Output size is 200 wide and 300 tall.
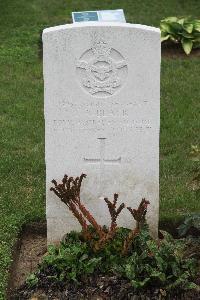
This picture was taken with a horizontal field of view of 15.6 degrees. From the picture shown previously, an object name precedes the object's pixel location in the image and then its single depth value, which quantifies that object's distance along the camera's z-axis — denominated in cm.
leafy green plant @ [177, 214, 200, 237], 511
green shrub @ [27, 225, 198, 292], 481
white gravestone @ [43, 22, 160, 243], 483
